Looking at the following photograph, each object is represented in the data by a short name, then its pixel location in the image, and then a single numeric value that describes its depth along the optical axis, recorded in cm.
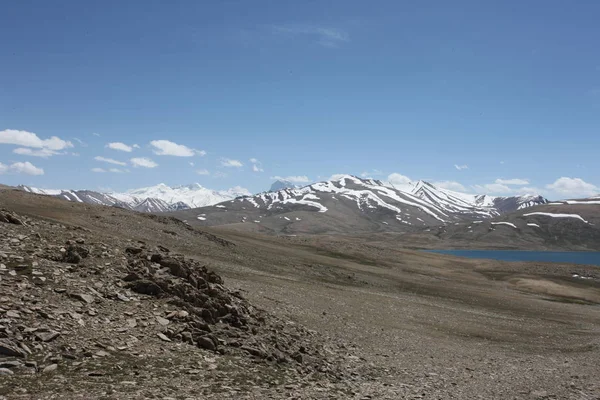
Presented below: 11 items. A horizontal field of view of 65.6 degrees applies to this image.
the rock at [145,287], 2125
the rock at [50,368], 1333
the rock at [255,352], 1908
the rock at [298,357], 2032
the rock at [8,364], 1302
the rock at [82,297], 1834
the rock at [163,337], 1767
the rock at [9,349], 1348
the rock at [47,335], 1470
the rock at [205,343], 1823
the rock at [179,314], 1955
